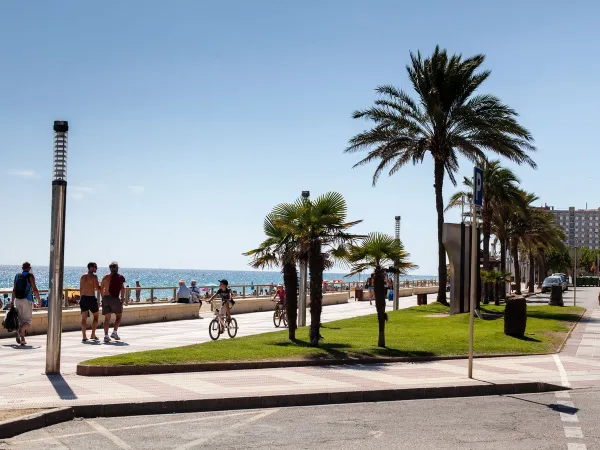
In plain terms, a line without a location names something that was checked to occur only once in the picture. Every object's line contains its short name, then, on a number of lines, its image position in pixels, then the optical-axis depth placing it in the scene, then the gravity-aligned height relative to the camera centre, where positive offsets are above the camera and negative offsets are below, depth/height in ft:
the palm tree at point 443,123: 115.55 +23.04
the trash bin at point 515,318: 70.28 -2.60
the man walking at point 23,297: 60.13 -1.10
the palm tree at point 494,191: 146.82 +16.86
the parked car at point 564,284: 256.01 +1.15
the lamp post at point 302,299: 87.15 -1.50
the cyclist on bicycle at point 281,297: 89.88 -1.38
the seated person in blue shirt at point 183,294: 106.42 -1.35
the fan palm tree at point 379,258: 59.16 +1.96
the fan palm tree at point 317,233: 59.52 +3.76
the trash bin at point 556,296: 132.67 -1.36
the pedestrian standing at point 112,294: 65.00 -0.88
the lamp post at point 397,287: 122.29 -0.18
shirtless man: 64.75 -1.13
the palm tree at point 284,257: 61.77 +2.11
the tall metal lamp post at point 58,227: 42.68 +2.85
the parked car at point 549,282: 230.07 +1.51
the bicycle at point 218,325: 69.26 -3.46
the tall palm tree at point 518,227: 196.65 +14.41
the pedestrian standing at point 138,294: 96.32 -1.27
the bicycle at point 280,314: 89.28 -3.15
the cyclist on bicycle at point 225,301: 70.35 -1.43
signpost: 41.93 +4.46
